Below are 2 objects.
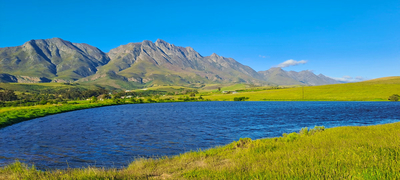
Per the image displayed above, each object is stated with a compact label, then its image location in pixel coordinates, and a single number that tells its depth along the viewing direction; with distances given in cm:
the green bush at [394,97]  12031
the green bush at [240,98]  18985
